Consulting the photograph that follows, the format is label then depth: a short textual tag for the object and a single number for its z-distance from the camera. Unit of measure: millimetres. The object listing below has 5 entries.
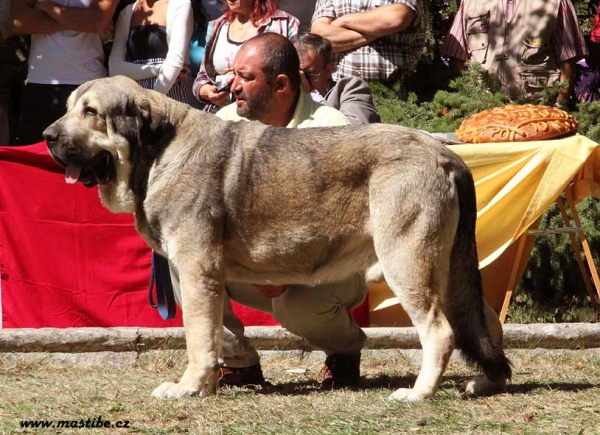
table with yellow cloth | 14219
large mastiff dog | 10766
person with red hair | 16750
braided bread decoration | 14437
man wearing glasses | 14930
